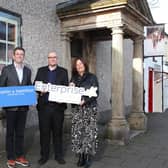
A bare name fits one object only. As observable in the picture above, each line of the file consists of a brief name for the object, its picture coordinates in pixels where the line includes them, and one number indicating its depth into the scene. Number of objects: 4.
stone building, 4.13
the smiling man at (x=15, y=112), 3.10
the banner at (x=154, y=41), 7.32
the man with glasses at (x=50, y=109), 3.21
